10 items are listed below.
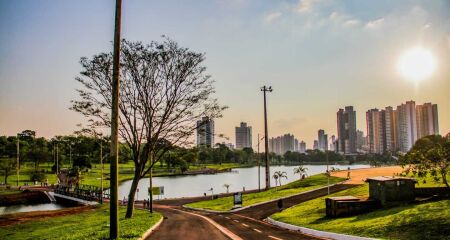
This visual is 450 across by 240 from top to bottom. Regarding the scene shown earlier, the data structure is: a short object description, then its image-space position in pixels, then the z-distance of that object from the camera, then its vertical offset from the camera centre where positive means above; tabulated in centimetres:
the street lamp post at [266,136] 5956 +178
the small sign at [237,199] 4653 -627
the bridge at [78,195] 7407 -955
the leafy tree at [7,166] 11144 -450
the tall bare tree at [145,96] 3344 +477
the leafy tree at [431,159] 2608 -99
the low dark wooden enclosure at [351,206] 2667 -423
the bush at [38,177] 11455 -806
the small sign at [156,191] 4831 -536
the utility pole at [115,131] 1512 +73
